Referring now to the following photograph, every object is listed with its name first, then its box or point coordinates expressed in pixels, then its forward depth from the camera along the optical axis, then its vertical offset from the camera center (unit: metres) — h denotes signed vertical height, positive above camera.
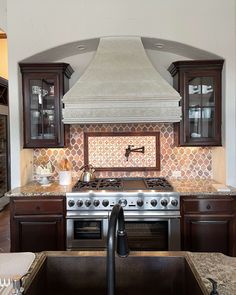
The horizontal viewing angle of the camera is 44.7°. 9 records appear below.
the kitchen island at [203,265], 1.17 -0.59
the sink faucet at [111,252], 0.94 -0.36
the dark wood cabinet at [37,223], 3.04 -0.86
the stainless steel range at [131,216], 3.00 -0.78
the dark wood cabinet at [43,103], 3.34 +0.46
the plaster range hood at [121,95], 3.07 +0.50
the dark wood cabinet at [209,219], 3.02 -0.82
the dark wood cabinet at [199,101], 3.32 +0.47
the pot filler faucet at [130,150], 3.72 -0.11
